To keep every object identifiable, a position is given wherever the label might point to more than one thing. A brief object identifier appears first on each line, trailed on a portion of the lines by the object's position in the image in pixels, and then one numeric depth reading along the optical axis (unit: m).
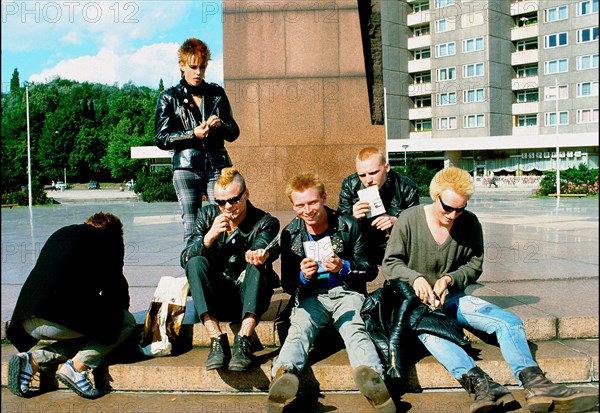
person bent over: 3.71
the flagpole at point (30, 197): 28.17
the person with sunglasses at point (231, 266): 3.81
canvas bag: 4.09
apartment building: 57.59
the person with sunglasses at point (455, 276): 3.51
